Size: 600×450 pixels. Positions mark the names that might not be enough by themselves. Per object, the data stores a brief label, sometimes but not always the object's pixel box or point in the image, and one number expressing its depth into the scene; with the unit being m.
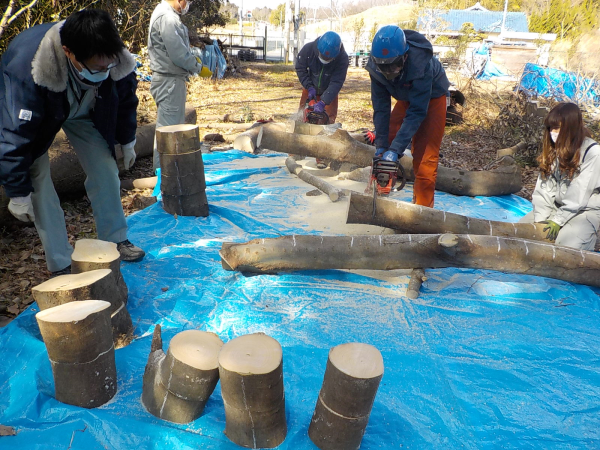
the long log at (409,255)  2.81
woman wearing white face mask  2.98
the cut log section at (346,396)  1.56
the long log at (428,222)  3.20
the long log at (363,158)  4.67
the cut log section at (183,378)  1.68
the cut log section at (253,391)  1.54
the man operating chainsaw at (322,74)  5.24
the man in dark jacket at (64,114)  2.14
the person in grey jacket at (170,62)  4.46
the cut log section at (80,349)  1.73
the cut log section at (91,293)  1.98
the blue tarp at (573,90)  7.22
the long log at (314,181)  4.21
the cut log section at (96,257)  2.27
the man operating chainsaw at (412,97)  3.19
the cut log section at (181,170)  3.61
